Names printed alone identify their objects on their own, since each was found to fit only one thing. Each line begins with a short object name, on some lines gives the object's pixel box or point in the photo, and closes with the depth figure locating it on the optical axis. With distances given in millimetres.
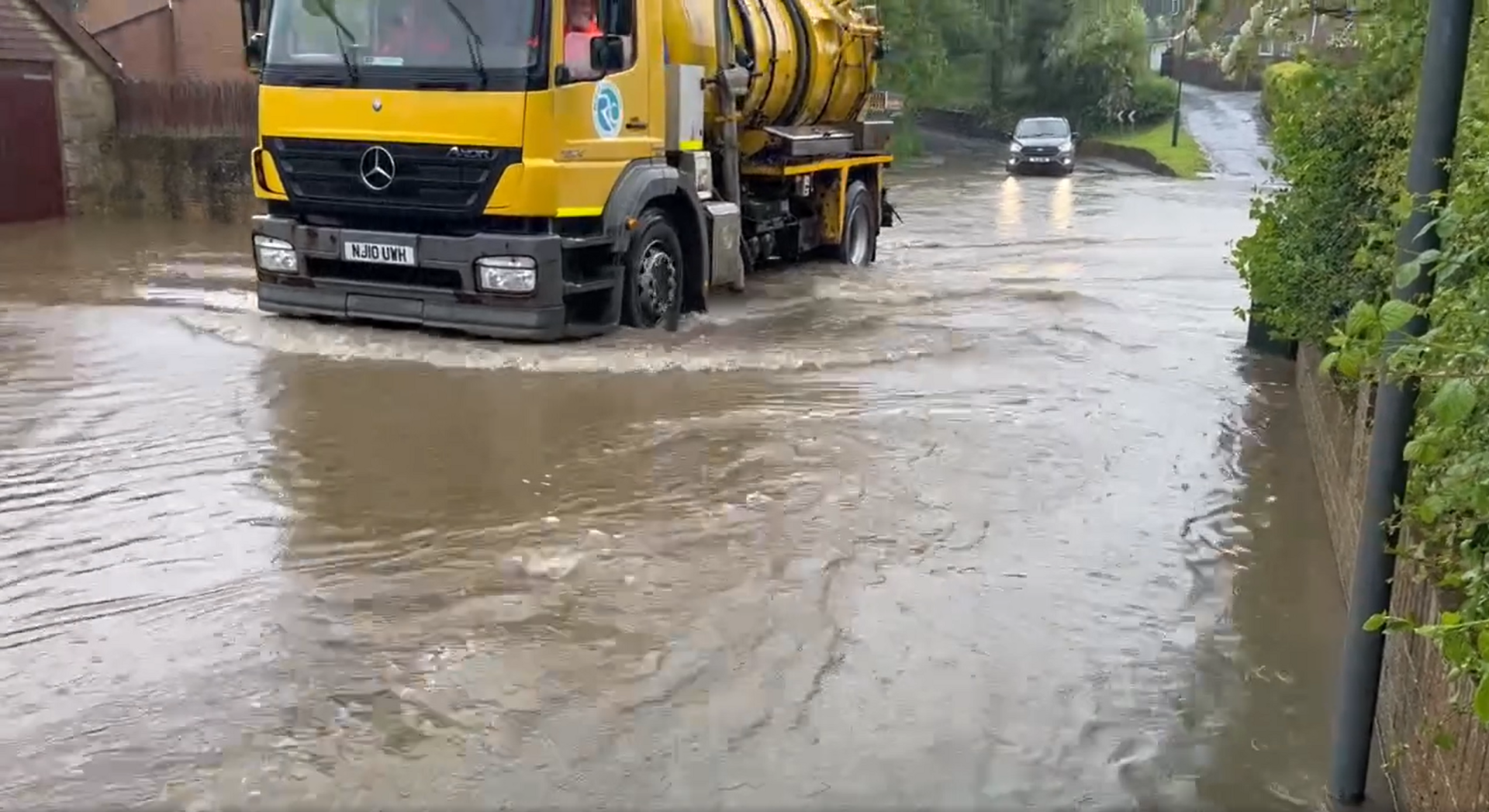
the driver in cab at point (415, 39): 9695
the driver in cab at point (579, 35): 9742
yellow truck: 9594
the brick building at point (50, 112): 19328
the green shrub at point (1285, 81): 6720
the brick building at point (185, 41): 30078
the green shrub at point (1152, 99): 49031
